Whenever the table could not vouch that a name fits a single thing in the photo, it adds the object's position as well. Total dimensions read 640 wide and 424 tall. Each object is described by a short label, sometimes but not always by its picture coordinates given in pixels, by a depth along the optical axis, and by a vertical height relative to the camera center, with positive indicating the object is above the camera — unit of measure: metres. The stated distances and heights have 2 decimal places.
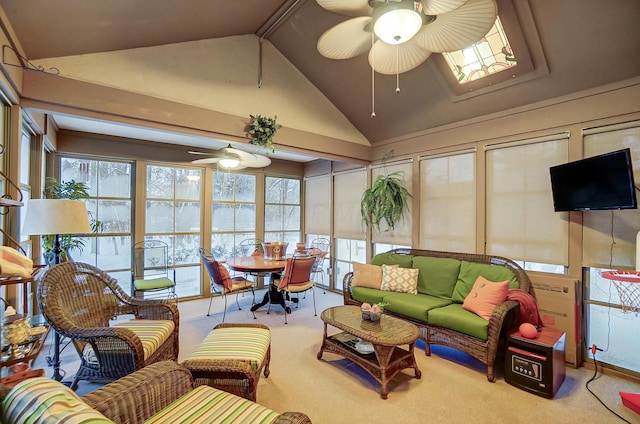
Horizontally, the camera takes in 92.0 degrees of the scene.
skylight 2.93 +1.64
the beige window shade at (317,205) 6.18 +0.24
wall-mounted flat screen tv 2.35 +0.29
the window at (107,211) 4.57 +0.05
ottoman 1.96 -0.98
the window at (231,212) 5.68 +0.06
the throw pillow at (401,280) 3.82 -0.80
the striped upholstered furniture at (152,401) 1.00 -0.89
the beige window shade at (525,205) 3.13 +0.14
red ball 2.59 -0.96
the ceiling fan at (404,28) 1.68 +1.15
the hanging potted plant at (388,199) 4.43 +0.25
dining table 4.07 -0.70
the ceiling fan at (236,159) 3.86 +0.75
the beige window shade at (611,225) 2.70 -0.06
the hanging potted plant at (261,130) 3.75 +1.04
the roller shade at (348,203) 5.45 +0.24
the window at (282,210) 6.38 +0.11
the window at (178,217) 5.08 -0.04
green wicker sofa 2.77 -0.93
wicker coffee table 2.47 -1.09
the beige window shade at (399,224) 4.55 -0.11
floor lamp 2.26 -0.02
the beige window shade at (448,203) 3.84 +0.19
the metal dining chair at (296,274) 4.02 -0.78
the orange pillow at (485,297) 2.93 -0.78
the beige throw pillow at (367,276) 3.95 -0.77
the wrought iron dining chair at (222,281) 3.95 -0.86
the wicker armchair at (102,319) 2.06 -0.81
